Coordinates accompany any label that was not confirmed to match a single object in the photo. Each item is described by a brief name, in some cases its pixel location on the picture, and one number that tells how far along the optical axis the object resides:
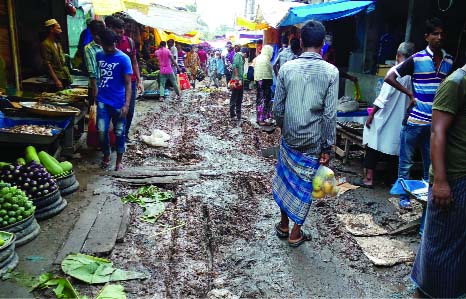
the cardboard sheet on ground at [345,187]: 5.62
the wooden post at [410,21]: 6.41
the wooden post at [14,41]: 8.10
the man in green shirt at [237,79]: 10.77
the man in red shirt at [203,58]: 27.88
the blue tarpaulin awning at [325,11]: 7.64
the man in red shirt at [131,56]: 7.21
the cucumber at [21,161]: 4.70
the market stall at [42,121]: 5.06
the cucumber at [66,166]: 4.91
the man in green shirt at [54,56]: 7.34
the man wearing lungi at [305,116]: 3.64
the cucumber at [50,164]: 4.76
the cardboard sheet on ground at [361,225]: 4.34
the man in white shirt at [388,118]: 5.30
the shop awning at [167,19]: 10.77
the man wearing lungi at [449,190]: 2.38
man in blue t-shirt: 5.67
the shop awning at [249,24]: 12.53
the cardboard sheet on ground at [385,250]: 3.73
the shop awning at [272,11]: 8.99
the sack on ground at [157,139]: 7.67
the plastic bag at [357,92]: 8.48
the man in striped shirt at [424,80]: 4.50
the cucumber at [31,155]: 4.80
